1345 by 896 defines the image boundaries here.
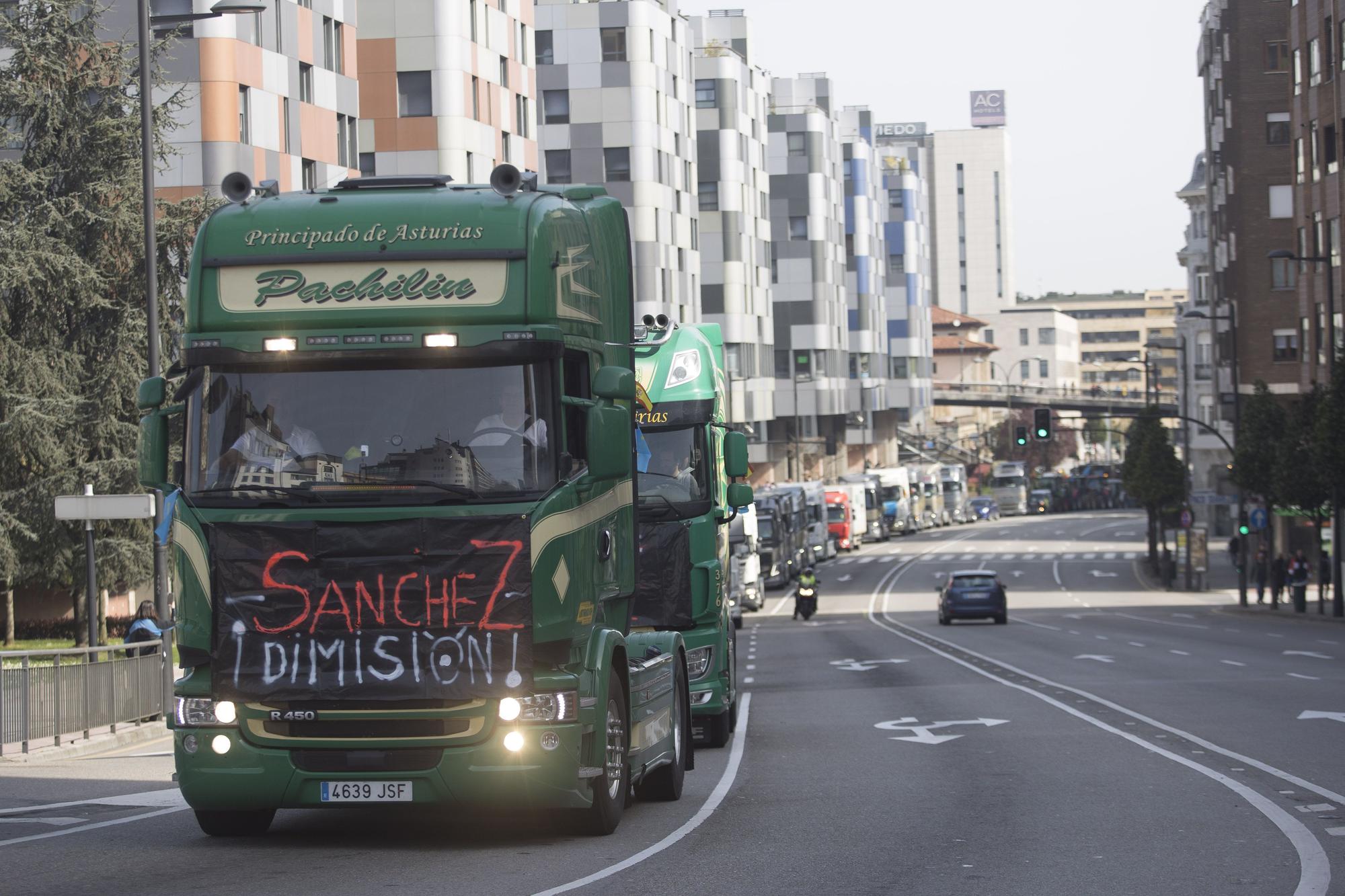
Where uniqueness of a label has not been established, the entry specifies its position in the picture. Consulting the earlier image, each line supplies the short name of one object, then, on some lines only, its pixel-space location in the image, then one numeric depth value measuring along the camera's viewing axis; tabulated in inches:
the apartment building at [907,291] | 5693.9
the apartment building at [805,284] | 4579.2
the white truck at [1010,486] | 5910.4
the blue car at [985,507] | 5816.9
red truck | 3937.0
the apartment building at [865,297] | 5118.1
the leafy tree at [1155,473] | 3211.1
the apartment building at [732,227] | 4057.6
